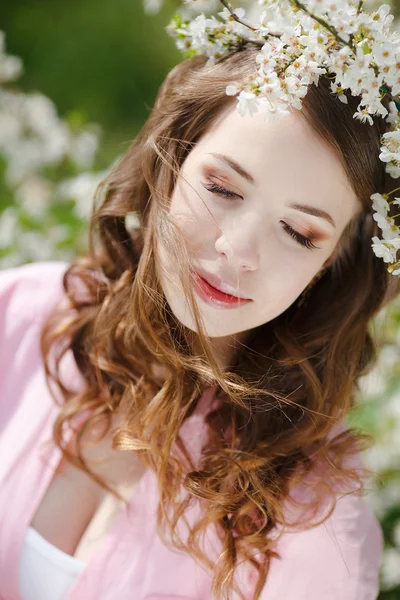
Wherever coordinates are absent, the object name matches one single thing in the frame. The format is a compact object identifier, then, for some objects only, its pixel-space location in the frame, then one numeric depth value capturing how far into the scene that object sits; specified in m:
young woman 0.74
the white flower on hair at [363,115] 0.72
